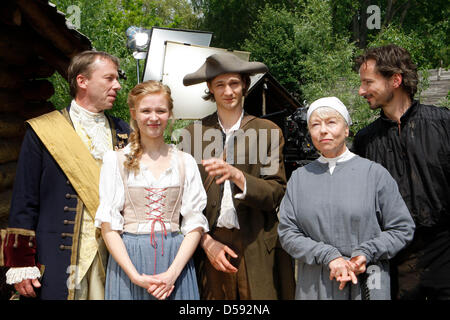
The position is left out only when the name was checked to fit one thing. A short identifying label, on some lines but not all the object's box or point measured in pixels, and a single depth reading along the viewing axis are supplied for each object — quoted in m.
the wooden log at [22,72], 4.25
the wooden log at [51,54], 4.46
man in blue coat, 2.32
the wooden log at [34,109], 4.84
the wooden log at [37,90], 4.73
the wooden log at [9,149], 4.40
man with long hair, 2.42
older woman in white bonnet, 2.07
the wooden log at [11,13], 3.42
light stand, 8.21
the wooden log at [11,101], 4.45
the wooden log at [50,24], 3.54
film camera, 11.21
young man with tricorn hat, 2.44
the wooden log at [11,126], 4.39
